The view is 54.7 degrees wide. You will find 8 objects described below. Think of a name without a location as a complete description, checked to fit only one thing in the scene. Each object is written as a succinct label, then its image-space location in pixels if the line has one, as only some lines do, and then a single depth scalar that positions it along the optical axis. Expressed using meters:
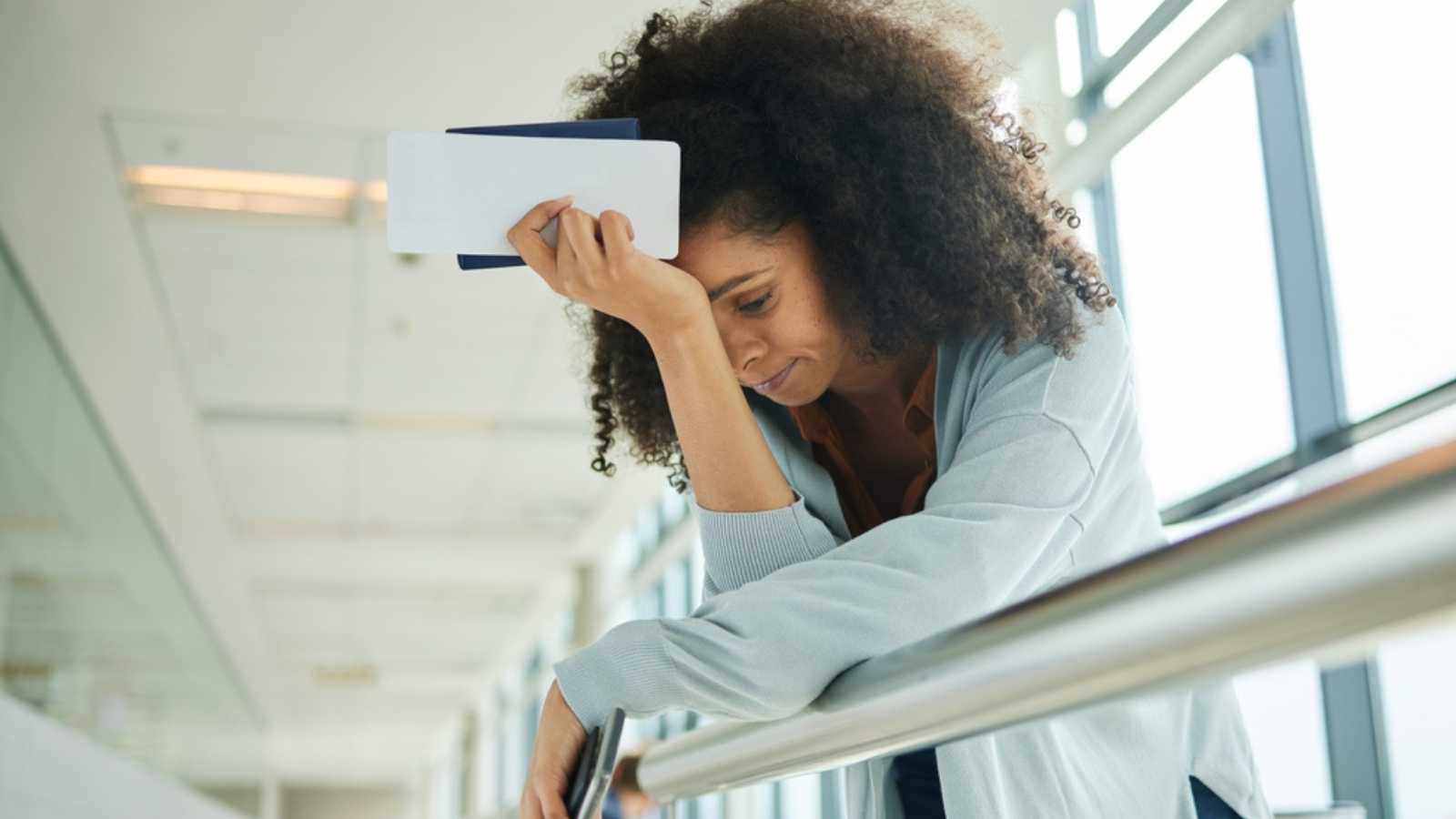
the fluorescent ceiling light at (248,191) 5.61
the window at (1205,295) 3.73
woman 0.90
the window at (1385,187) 3.11
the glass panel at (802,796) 6.73
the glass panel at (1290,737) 3.37
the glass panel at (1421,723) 2.97
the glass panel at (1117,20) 4.35
